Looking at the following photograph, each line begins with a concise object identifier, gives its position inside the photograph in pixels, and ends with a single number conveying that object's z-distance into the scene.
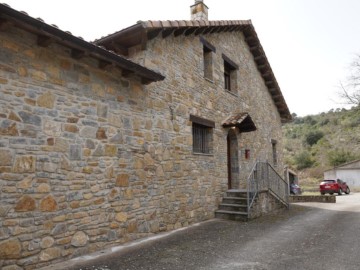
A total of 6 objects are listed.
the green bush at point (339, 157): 35.47
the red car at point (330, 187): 21.28
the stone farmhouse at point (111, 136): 4.23
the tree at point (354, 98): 13.92
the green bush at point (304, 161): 39.16
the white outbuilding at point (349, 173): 29.02
